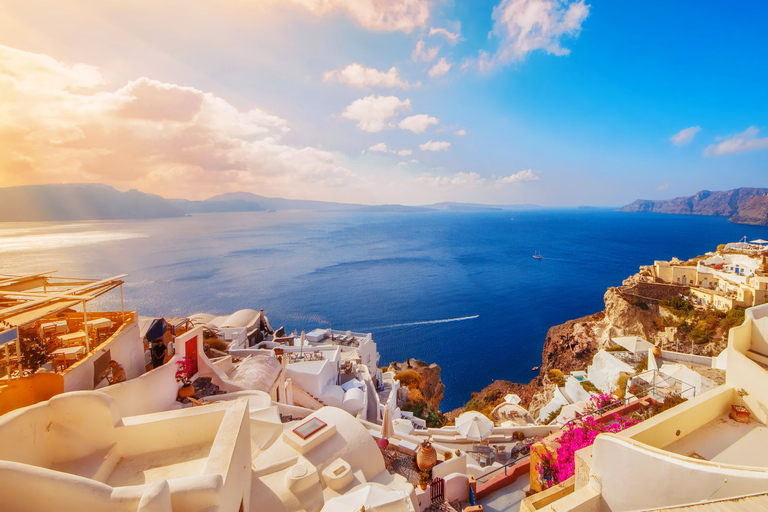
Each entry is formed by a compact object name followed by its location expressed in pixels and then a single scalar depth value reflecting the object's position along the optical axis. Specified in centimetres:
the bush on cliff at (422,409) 2566
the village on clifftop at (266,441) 476
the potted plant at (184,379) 1032
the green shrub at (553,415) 2100
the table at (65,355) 757
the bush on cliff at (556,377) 2759
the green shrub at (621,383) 1675
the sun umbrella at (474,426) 1589
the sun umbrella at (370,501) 759
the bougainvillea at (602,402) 1089
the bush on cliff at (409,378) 3228
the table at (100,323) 916
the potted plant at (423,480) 1047
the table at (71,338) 826
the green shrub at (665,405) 941
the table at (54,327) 841
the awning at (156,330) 1012
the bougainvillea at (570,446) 834
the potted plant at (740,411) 709
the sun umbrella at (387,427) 1390
